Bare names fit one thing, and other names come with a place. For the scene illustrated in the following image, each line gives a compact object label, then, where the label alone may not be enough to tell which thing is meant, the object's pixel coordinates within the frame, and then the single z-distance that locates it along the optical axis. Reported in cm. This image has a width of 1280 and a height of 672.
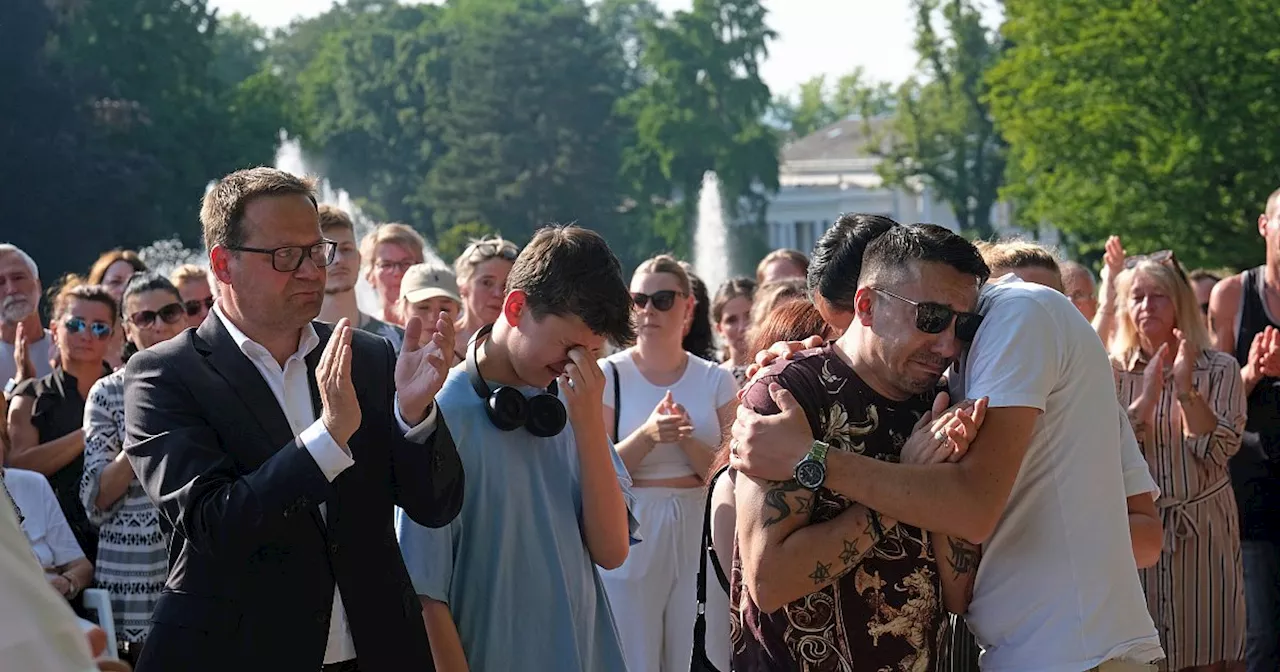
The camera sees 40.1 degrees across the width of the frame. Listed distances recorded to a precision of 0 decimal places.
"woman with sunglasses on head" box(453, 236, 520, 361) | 784
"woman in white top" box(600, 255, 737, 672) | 739
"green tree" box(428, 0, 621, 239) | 9419
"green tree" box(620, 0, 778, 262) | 8975
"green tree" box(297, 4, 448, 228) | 10575
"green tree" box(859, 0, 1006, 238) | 6769
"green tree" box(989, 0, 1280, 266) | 3797
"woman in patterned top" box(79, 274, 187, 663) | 728
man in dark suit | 400
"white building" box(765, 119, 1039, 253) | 11125
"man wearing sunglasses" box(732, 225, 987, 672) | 395
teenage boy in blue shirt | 449
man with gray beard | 922
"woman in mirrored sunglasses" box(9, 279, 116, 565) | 802
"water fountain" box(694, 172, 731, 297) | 8619
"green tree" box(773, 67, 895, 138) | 15212
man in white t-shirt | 391
